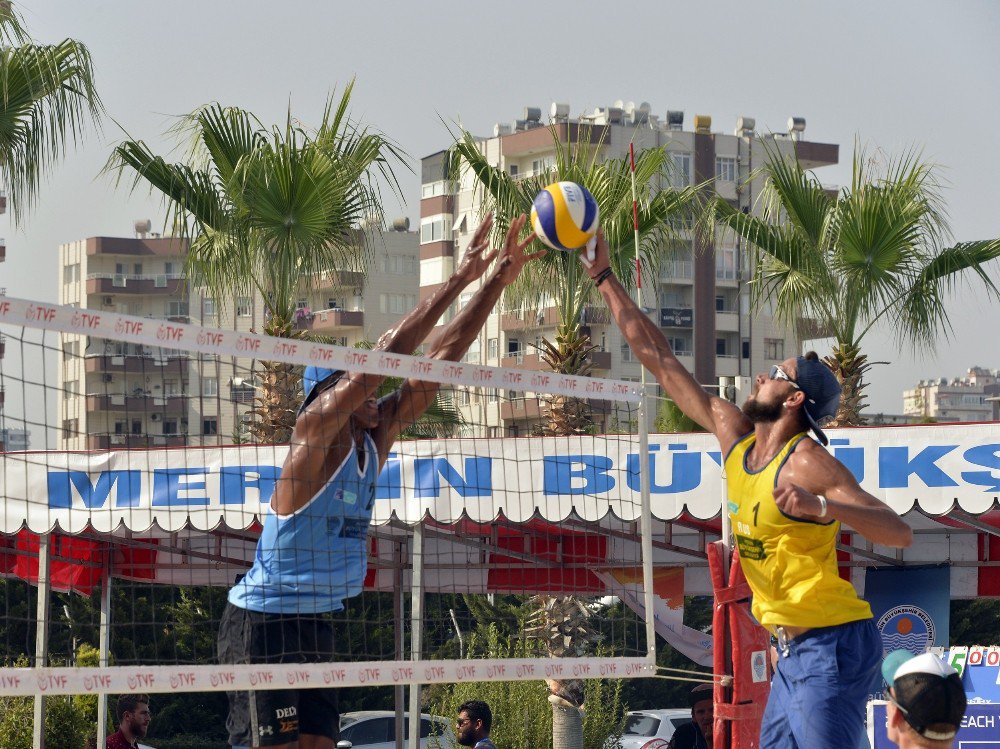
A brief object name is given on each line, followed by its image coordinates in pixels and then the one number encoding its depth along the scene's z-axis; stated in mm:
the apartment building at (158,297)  88938
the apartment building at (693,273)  73000
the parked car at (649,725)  22938
